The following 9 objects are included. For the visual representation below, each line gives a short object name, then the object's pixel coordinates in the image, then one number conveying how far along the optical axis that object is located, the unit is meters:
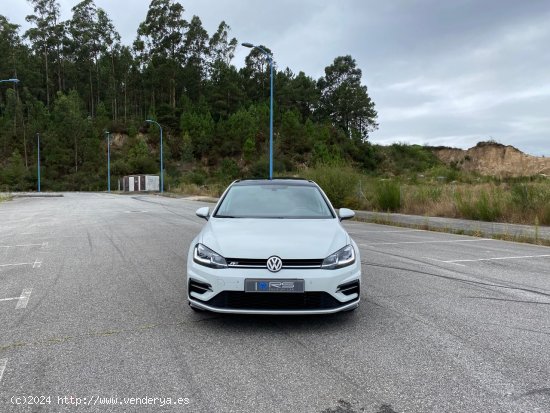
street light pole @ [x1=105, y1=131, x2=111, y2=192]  69.81
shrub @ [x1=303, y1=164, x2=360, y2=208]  22.39
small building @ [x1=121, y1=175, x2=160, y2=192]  62.72
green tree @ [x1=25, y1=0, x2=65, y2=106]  97.00
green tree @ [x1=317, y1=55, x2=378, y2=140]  98.81
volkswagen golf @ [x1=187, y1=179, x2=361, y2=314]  4.29
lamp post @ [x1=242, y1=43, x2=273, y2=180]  24.58
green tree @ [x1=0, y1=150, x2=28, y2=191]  70.94
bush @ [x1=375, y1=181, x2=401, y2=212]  20.73
